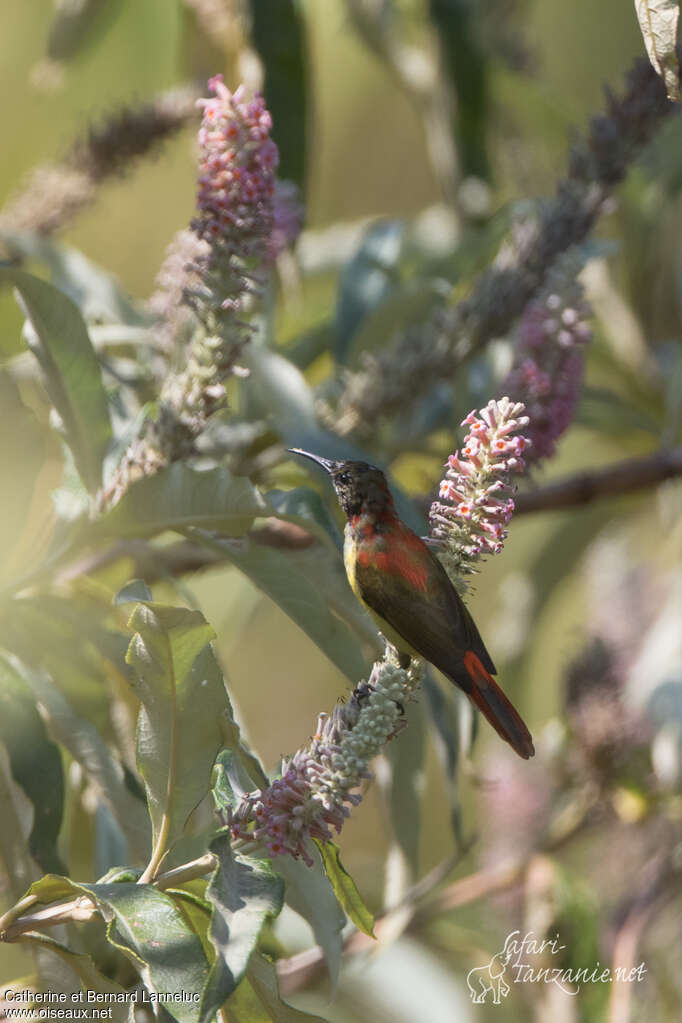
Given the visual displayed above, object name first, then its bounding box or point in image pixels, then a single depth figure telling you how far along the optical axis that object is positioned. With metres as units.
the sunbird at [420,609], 5.25
